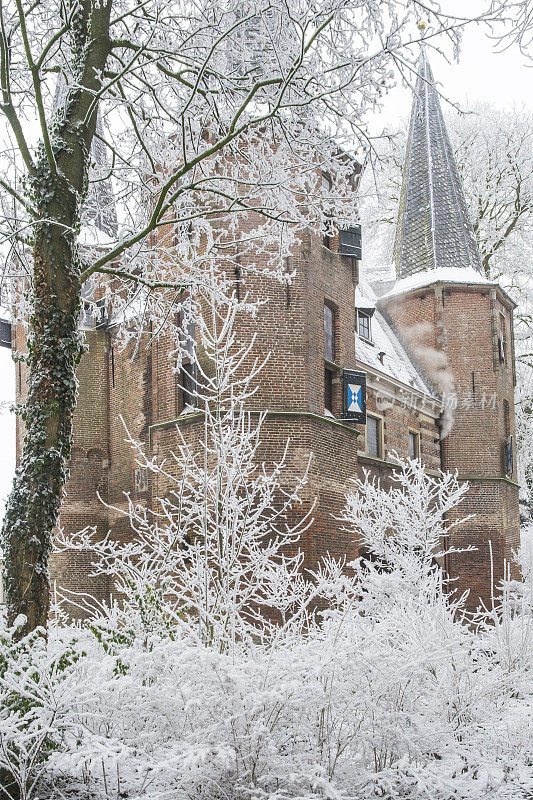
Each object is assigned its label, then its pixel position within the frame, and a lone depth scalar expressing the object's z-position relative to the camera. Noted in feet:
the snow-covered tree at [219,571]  18.33
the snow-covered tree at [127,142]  19.56
